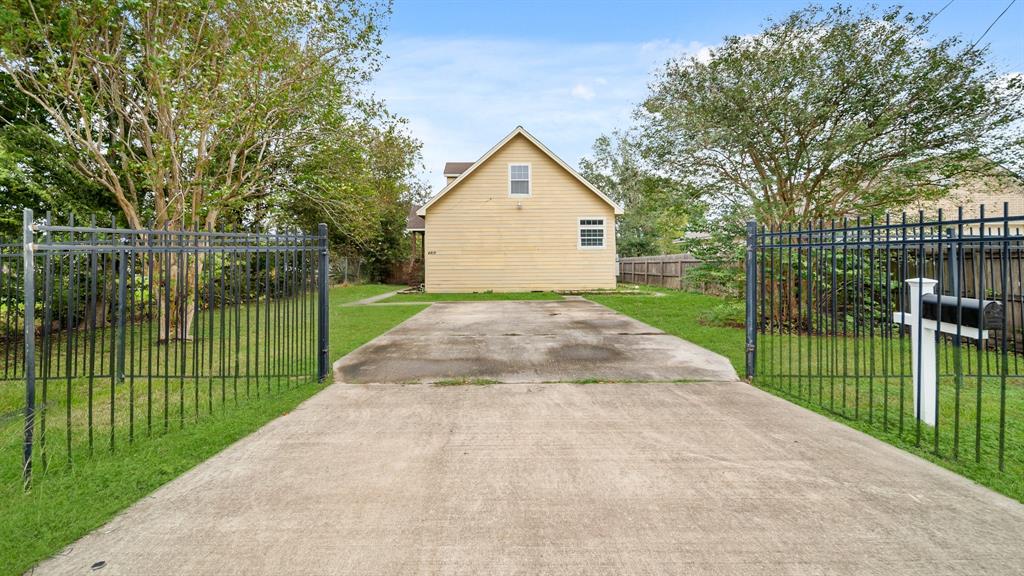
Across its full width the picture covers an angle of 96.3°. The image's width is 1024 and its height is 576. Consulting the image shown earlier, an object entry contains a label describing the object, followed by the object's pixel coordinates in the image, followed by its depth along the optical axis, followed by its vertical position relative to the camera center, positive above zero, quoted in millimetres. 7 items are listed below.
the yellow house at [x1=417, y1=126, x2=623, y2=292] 19406 +2608
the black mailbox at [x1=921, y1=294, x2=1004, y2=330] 3150 -189
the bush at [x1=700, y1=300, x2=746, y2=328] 9203 -626
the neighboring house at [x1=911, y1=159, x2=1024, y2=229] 8953 +1982
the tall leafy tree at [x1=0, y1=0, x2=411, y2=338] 6785 +3474
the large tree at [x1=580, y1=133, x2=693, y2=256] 33344 +6743
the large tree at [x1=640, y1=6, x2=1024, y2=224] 8766 +3464
